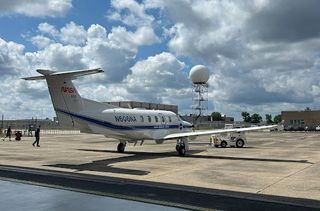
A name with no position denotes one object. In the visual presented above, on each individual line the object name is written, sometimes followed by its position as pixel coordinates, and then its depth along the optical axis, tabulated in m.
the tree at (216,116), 174.35
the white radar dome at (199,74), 71.25
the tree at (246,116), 186.75
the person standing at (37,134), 36.86
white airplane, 22.00
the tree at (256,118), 186.12
